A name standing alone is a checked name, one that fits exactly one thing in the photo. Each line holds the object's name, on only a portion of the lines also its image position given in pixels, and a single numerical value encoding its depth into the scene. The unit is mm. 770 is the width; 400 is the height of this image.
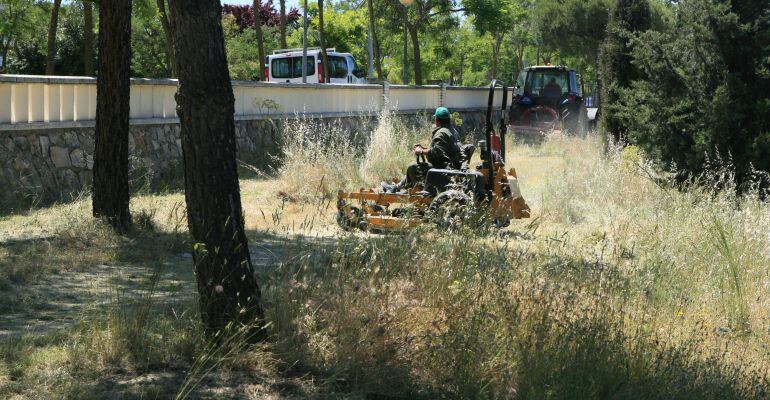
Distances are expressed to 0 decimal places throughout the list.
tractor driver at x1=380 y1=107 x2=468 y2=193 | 11797
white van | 35094
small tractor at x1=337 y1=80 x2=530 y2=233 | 10820
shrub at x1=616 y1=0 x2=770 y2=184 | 13789
